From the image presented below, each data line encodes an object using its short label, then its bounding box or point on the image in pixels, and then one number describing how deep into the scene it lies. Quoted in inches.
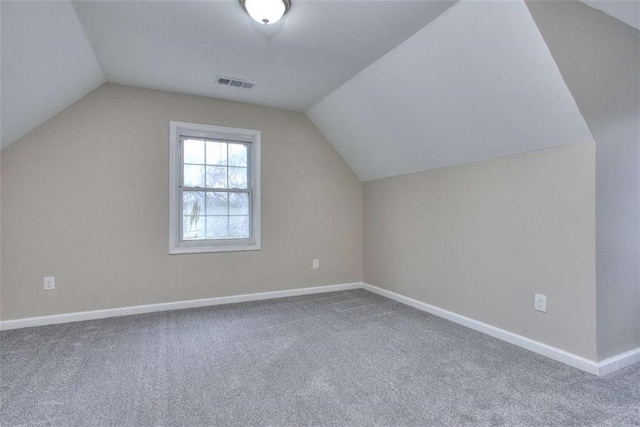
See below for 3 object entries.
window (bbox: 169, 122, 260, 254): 137.1
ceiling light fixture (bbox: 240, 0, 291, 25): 76.7
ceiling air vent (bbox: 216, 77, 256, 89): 122.8
